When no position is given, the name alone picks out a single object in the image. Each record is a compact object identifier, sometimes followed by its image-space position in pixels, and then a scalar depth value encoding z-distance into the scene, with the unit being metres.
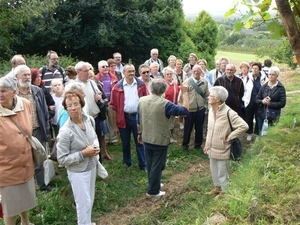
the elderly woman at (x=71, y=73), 5.96
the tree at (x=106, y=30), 12.88
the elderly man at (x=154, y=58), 9.17
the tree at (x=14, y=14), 10.74
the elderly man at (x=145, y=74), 6.38
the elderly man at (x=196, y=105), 7.12
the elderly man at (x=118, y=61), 8.54
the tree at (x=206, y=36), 17.25
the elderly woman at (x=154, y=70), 7.30
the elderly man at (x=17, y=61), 5.64
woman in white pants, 3.74
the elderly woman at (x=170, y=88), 7.27
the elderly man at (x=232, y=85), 6.97
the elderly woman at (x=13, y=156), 3.69
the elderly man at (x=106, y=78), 6.93
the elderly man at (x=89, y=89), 5.51
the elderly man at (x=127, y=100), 6.02
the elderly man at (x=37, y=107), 4.65
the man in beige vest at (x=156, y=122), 4.88
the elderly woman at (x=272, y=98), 6.73
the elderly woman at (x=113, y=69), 7.67
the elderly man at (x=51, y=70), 6.30
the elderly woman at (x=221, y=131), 4.69
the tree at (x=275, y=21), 2.22
